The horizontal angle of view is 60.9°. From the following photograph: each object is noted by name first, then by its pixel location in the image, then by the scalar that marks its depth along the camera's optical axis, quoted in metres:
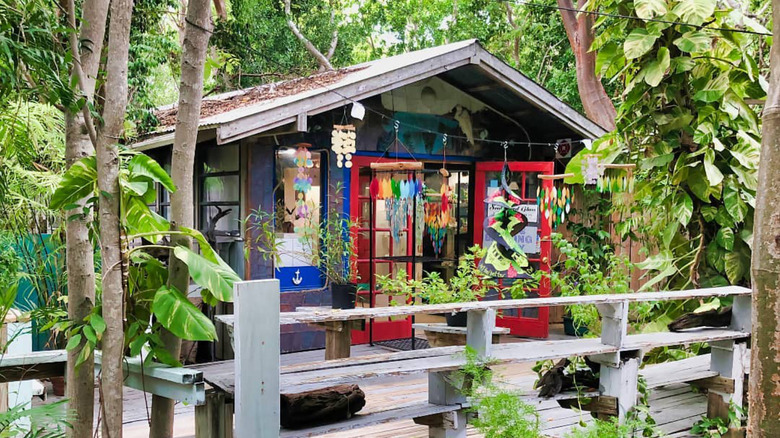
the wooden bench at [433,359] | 2.63
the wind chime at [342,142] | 6.47
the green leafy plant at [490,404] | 3.14
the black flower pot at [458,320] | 5.93
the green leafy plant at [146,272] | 2.54
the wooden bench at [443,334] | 5.48
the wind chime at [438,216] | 7.32
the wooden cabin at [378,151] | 6.61
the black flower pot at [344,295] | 6.38
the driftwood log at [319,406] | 3.13
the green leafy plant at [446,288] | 5.46
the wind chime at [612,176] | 5.96
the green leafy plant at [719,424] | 4.42
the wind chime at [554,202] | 7.38
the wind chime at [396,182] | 6.72
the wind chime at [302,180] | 6.66
